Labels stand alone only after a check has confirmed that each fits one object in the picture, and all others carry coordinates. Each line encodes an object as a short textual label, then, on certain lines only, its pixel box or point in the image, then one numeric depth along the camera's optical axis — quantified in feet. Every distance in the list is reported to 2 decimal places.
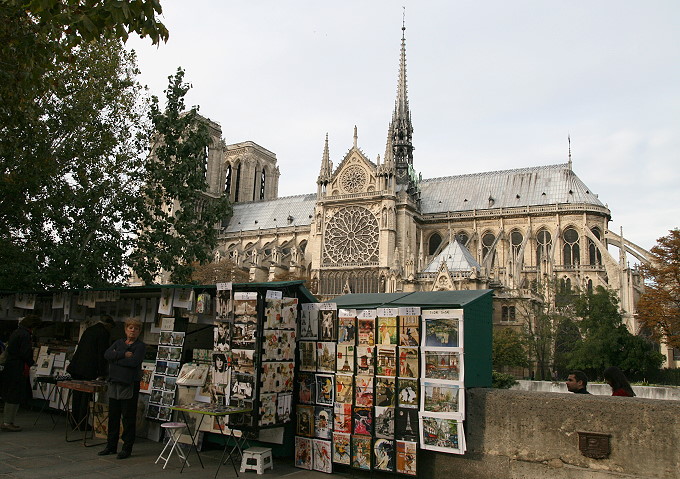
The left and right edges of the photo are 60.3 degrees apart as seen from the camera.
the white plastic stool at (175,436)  24.54
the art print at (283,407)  24.89
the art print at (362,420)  23.73
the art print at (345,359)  24.77
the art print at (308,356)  25.85
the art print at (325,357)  25.36
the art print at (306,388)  25.59
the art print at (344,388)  24.53
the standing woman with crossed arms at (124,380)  26.09
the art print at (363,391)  23.95
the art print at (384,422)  23.16
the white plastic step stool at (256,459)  23.88
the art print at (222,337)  24.84
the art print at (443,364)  22.16
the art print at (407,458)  22.41
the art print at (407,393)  22.91
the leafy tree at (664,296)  99.76
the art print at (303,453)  25.04
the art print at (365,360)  24.22
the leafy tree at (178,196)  45.96
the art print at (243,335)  24.16
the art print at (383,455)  22.95
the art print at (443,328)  22.35
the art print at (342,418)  24.23
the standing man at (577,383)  25.03
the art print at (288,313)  25.35
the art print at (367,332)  24.44
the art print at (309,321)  26.08
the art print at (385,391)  23.38
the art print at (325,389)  25.11
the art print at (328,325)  25.56
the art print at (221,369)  24.84
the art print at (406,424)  22.74
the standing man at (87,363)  30.99
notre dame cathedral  136.77
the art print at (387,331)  23.82
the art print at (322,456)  24.45
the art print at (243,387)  23.85
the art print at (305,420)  25.31
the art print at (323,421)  24.85
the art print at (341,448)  24.00
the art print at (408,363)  23.06
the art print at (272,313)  24.53
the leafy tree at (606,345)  94.73
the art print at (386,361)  23.63
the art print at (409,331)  23.25
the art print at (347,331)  24.95
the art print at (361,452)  23.48
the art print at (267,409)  24.06
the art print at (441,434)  21.86
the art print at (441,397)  21.97
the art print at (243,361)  23.98
